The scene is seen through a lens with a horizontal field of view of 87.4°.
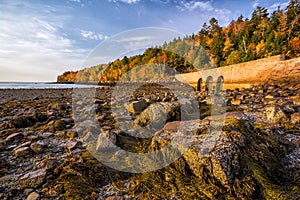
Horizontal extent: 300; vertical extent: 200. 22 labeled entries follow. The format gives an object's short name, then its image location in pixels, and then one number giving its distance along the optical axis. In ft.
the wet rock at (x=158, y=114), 13.52
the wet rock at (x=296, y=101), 20.49
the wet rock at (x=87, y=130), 12.14
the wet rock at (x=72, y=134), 12.61
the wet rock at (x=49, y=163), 8.16
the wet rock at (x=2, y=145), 10.51
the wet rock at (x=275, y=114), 14.96
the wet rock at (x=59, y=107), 23.06
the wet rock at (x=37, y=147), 10.05
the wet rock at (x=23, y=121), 15.01
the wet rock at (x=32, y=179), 6.91
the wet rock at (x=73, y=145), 10.56
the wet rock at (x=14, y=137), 11.80
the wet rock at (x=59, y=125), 14.28
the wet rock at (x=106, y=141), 9.90
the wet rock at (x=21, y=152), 9.56
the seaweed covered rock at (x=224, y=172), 5.86
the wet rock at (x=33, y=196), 6.13
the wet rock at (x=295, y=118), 14.11
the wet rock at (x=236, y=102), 26.94
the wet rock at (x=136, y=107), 19.30
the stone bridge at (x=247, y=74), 43.62
